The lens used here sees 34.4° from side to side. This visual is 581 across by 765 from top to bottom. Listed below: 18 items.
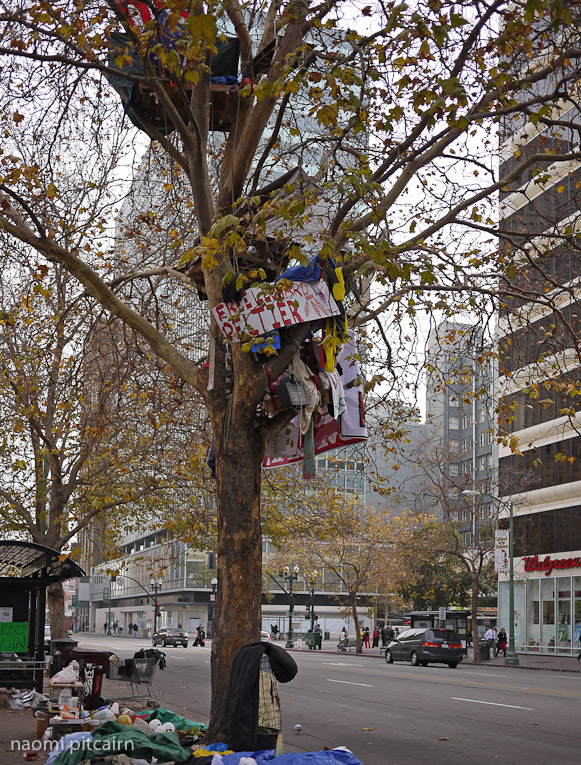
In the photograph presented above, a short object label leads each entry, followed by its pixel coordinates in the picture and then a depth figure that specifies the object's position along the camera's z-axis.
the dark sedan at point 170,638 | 61.59
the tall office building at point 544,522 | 39.47
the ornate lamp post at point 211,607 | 73.93
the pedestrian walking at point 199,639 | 69.31
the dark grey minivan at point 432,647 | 34.84
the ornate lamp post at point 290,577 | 59.27
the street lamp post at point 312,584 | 58.11
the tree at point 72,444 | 20.42
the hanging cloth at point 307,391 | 10.57
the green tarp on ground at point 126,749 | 8.57
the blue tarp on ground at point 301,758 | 8.02
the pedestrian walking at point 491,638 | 46.59
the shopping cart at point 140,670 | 16.06
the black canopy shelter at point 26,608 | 16.81
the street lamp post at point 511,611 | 36.88
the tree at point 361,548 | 50.72
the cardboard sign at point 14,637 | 17.19
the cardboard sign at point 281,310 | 10.48
